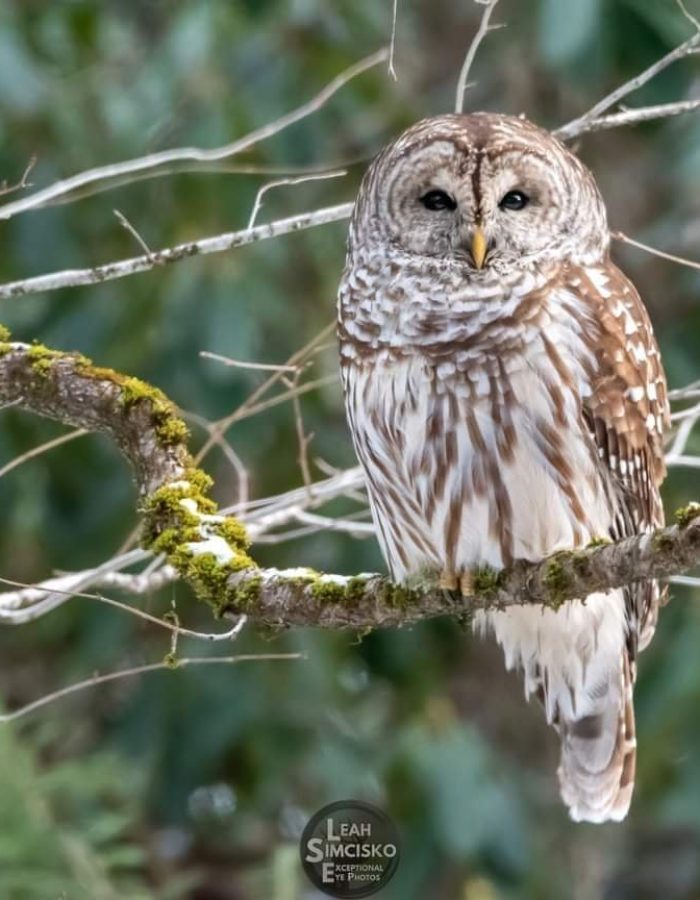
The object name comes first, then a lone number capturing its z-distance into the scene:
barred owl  8.27
